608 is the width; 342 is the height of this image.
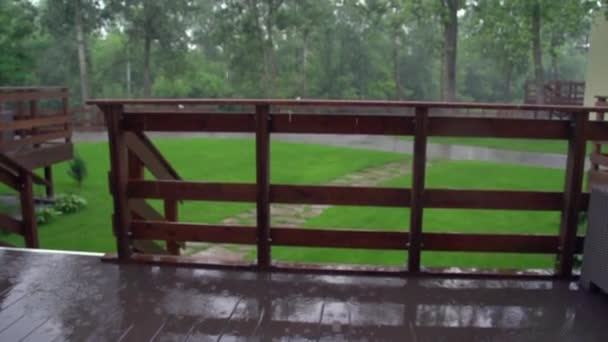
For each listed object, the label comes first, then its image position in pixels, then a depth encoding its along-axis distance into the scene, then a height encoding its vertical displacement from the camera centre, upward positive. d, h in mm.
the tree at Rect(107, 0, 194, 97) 25844 +2691
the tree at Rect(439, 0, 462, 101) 20172 +1274
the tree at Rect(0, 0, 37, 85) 23125 +1634
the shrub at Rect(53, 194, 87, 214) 8266 -1893
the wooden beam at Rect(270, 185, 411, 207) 3246 -670
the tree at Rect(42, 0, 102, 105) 24625 +2584
